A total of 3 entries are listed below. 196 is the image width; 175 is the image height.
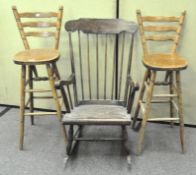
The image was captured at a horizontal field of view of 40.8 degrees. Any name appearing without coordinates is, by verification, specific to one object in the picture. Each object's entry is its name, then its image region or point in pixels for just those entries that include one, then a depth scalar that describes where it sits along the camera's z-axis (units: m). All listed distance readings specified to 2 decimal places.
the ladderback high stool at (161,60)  1.93
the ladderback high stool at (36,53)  2.00
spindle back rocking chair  1.94
